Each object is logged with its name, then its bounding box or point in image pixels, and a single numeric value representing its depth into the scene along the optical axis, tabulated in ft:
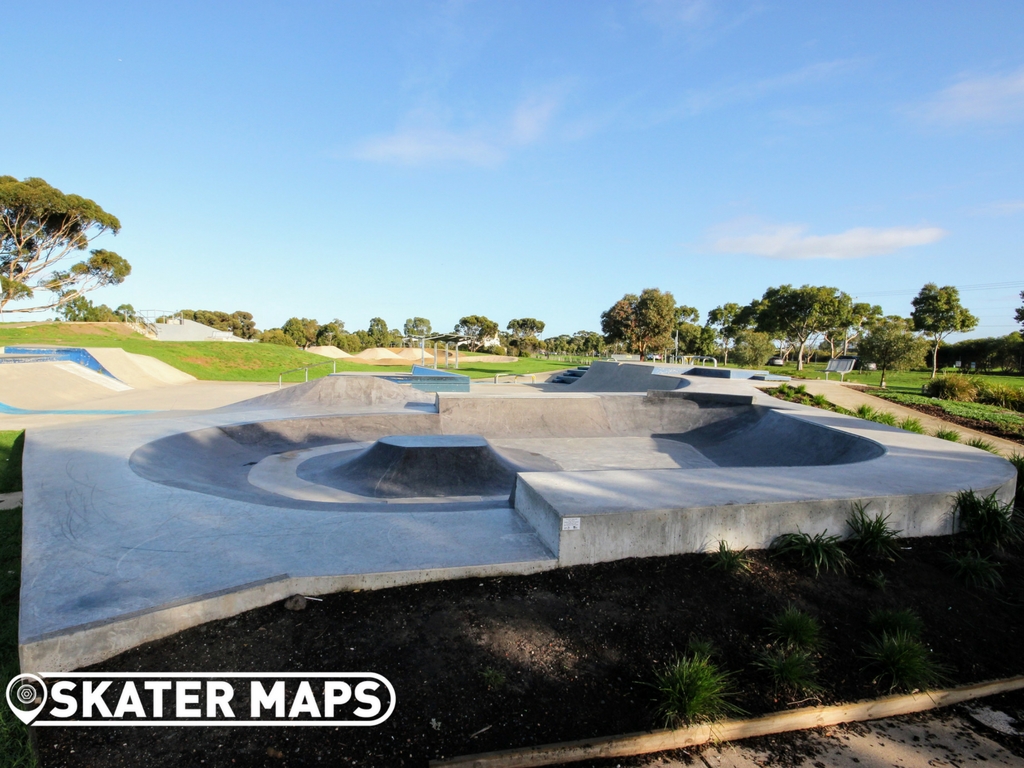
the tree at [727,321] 235.89
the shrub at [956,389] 49.55
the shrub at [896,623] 11.40
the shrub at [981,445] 25.12
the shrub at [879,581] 12.69
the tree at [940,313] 131.44
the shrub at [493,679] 9.10
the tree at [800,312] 155.84
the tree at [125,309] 202.39
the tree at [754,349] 140.26
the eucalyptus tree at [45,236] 128.67
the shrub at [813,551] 13.04
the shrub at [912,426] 31.35
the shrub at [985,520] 15.11
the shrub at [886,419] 34.04
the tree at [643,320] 164.14
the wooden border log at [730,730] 8.14
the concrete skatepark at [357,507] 10.48
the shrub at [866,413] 38.16
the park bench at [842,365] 72.49
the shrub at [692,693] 8.95
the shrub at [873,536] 13.84
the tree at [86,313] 201.46
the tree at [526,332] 345.72
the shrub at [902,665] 10.33
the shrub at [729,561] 12.51
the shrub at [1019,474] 19.16
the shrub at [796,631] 10.76
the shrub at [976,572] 13.34
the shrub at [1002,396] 45.73
